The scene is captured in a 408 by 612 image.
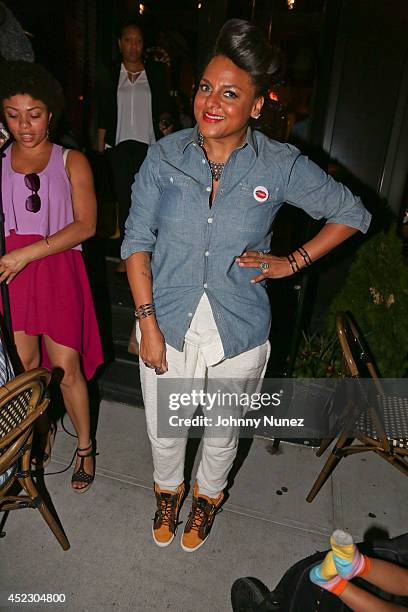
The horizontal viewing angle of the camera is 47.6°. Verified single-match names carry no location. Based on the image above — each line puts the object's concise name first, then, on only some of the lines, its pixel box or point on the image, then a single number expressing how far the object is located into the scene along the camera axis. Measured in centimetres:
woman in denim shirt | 162
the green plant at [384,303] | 287
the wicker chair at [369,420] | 230
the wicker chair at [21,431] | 166
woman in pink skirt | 202
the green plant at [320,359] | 314
